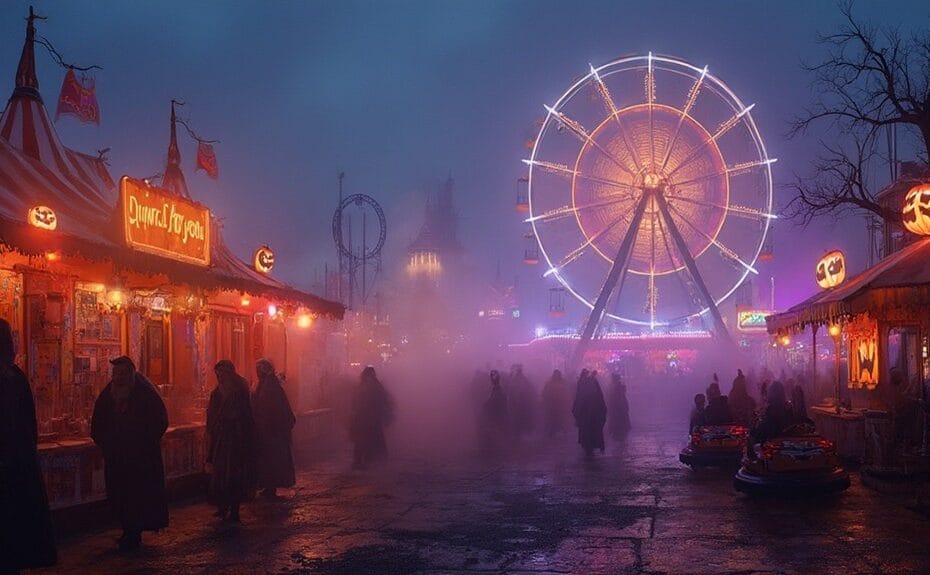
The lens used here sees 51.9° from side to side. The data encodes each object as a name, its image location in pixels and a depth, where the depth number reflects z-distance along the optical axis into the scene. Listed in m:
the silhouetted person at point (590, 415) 19.78
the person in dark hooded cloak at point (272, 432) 12.68
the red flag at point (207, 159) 22.89
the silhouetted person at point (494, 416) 22.17
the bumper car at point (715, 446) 15.06
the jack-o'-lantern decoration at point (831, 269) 21.33
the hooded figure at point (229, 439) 10.76
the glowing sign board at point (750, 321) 69.25
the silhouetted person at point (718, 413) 15.81
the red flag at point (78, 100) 17.47
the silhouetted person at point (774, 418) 12.42
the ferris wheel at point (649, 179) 33.00
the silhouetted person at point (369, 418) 17.05
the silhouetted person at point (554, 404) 24.64
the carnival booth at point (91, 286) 11.83
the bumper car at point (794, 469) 11.60
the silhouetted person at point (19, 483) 5.55
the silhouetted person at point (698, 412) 16.07
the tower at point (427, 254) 111.62
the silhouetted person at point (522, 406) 24.73
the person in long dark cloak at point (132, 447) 9.12
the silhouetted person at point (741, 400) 18.81
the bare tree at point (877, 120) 20.23
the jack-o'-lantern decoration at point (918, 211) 15.64
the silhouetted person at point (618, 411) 24.22
